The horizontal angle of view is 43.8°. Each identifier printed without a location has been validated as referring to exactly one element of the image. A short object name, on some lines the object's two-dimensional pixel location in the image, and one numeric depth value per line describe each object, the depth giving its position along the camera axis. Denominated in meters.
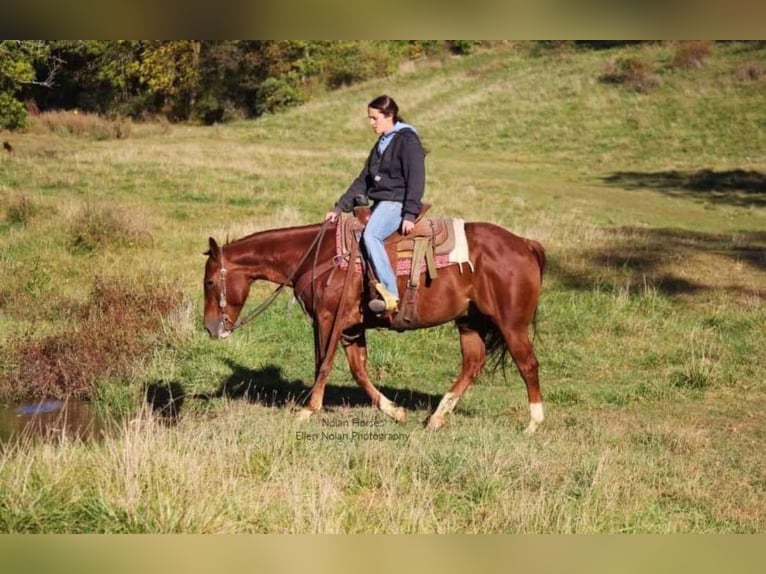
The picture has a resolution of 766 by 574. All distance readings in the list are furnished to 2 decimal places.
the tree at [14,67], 19.08
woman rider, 9.13
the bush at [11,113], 28.58
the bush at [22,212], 19.14
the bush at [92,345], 11.18
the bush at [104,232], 17.48
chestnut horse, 9.74
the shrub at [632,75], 49.12
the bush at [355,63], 58.56
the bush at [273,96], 53.72
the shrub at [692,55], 51.09
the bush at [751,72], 46.88
